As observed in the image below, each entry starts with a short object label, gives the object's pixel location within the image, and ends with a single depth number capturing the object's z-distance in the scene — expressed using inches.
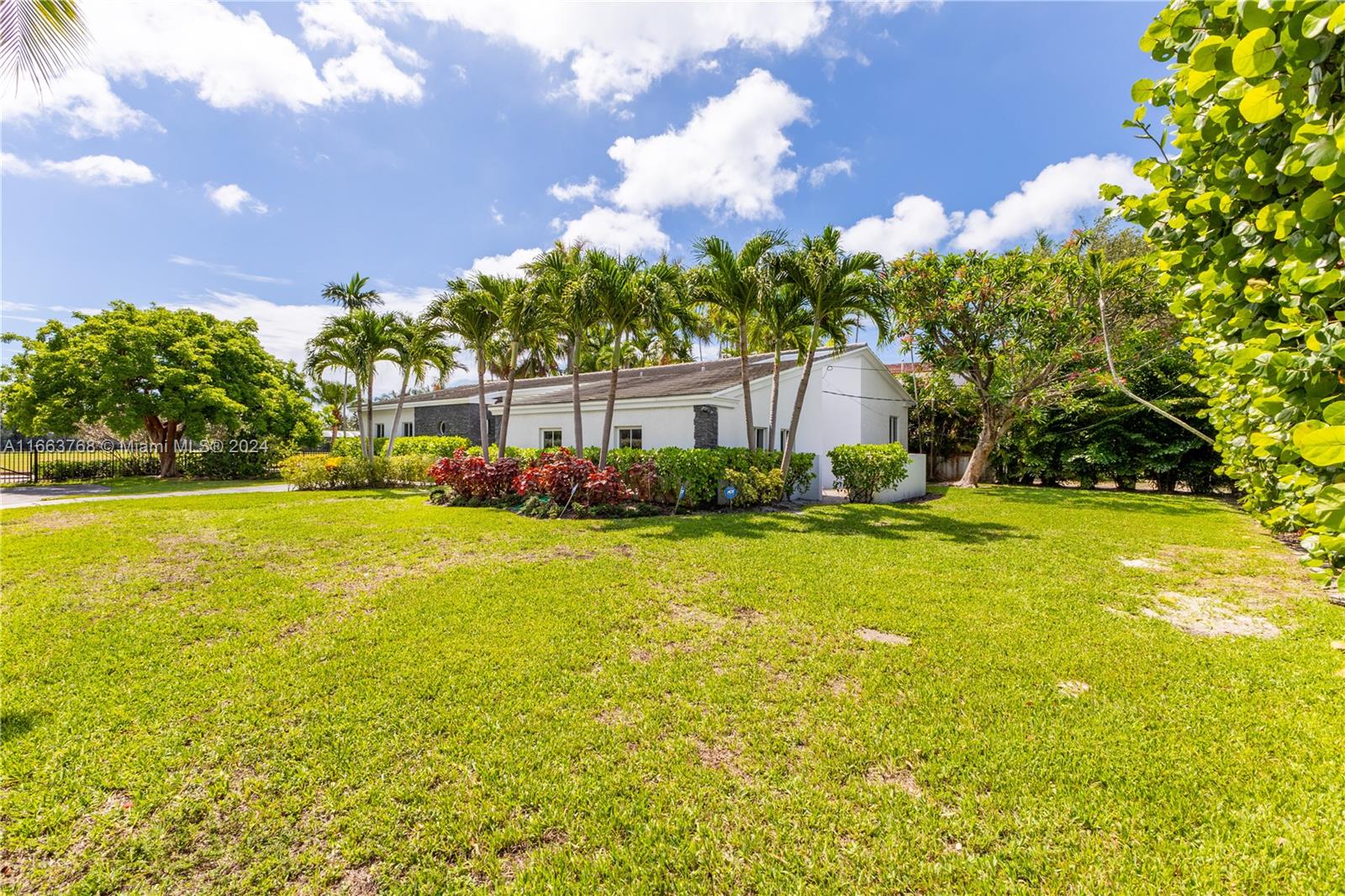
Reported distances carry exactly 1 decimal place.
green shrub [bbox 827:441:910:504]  611.8
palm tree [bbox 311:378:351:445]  1750.7
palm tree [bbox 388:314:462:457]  768.3
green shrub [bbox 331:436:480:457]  953.5
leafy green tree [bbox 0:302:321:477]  755.4
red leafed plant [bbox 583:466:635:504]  472.7
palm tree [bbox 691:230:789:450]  506.0
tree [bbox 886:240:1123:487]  657.0
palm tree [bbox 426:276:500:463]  604.7
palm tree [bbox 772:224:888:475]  492.1
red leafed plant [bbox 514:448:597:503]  485.1
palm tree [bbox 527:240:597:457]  502.6
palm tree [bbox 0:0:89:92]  256.8
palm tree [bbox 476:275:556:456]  567.5
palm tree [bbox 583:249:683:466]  507.8
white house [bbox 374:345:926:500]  636.1
